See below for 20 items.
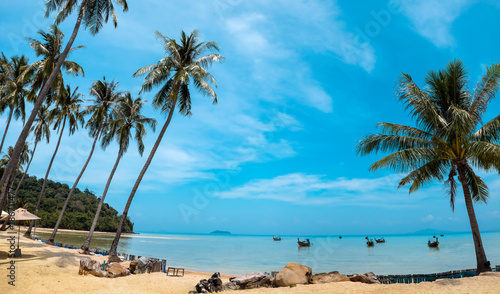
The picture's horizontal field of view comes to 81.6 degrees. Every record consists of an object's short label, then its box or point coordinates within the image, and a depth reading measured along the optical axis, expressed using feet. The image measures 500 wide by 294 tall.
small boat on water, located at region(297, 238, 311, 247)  189.99
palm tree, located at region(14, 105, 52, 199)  98.07
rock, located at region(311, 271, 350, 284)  40.18
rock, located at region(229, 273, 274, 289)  38.88
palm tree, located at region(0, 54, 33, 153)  69.62
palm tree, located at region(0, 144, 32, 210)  130.50
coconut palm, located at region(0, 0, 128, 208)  39.19
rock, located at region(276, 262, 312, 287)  38.62
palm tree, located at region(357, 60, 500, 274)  40.09
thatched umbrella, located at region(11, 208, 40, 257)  57.00
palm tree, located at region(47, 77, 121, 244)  77.92
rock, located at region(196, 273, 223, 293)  36.99
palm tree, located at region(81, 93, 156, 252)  76.79
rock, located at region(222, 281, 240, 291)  38.47
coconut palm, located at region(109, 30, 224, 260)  60.34
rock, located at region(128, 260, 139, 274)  47.18
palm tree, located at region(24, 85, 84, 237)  83.18
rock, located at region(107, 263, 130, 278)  43.11
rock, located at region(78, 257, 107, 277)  42.50
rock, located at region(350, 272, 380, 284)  39.47
